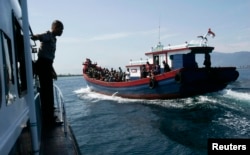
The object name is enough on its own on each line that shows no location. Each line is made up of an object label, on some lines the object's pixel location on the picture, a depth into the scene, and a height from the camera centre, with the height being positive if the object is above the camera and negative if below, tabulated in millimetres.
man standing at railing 5012 +56
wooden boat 18906 -1090
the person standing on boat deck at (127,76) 26688 -1284
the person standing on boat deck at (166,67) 20672 -510
